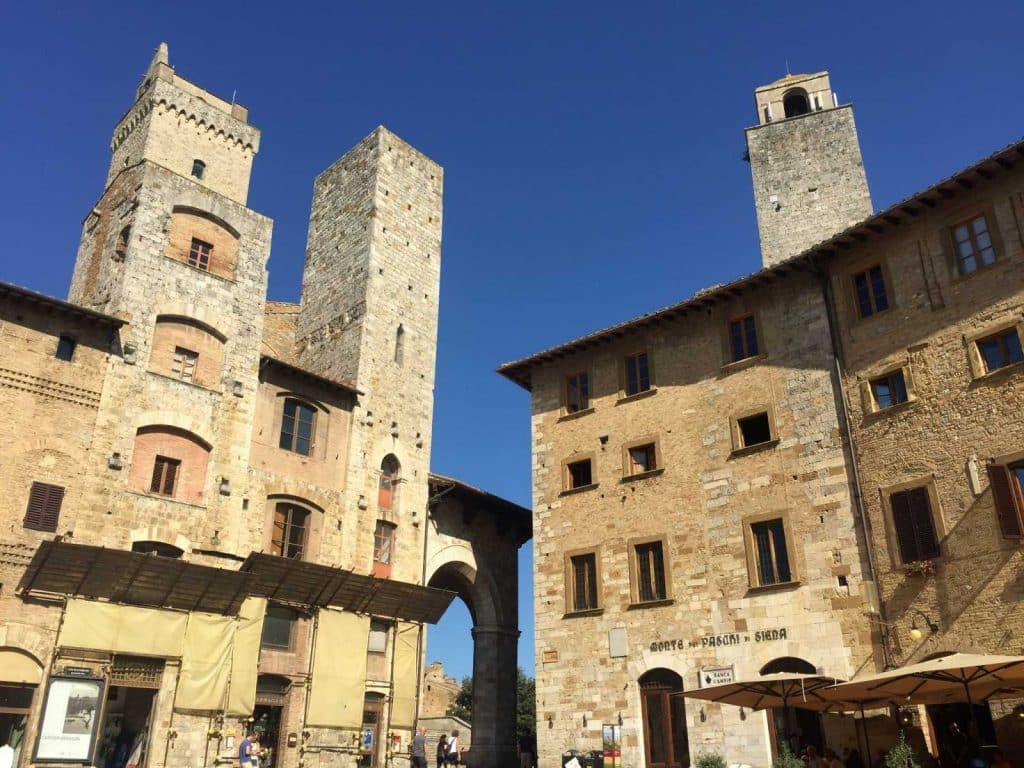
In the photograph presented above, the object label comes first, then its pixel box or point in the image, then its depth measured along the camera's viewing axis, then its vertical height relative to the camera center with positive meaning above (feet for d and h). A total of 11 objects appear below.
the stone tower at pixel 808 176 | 108.68 +68.04
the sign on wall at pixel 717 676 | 66.54 +3.73
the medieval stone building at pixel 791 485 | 58.65 +18.26
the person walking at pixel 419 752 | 75.92 -2.10
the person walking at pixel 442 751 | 81.45 -2.16
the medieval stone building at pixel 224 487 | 62.69 +20.59
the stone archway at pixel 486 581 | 96.73 +16.57
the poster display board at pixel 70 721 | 57.41 +0.48
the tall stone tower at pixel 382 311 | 89.30 +45.01
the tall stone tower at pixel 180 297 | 70.64 +37.01
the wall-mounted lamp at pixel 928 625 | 57.52 +6.25
